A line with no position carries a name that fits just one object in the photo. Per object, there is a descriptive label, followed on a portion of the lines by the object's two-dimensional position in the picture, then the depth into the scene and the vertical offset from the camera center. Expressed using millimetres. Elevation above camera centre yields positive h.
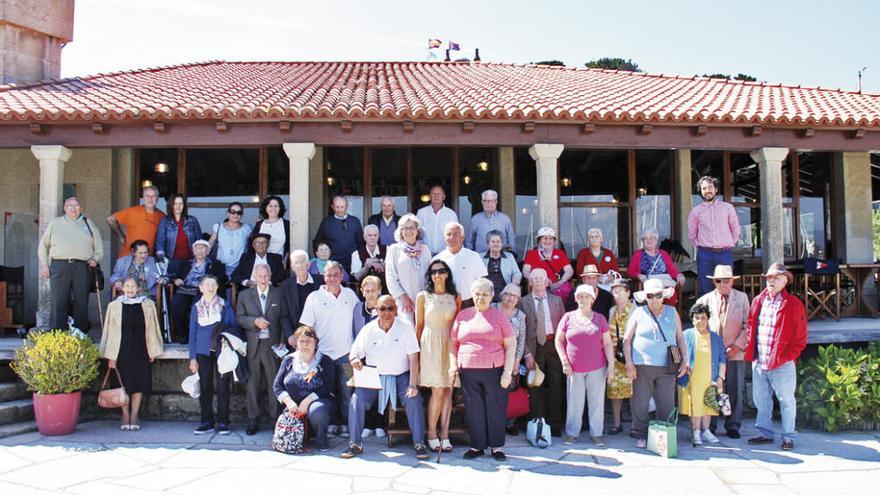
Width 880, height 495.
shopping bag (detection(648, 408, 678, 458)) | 5387 -1396
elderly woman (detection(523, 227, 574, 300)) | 6691 +112
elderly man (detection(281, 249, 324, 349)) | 6242 -169
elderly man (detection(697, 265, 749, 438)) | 6184 -525
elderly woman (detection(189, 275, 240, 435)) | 6223 -670
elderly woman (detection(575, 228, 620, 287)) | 6880 +166
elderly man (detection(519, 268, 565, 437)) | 6113 -628
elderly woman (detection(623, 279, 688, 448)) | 5773 -718
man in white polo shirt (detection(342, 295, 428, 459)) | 5516 -760
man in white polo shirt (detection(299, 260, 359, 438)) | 6055 -404
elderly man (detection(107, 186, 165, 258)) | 7605 +640
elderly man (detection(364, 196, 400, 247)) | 7301 +585
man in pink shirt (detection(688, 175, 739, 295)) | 7184 +438
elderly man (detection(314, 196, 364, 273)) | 7332 +446
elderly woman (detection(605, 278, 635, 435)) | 6137 -586
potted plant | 6082 -947
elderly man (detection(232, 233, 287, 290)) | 6809 +136
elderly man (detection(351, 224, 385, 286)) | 6813 +171
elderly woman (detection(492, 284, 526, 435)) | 5785 -372
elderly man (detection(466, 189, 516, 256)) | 7152 +546
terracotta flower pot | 6066 -1284
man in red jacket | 5730 -683
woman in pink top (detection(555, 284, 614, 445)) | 5797 -770
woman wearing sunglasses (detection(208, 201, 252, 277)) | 7258 +419
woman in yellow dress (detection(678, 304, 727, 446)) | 5910 -916
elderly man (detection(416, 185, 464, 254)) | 7277 +617
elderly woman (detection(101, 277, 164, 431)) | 6352 -670
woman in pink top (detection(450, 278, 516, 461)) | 5285 -739
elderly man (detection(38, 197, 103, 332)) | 7148 +193
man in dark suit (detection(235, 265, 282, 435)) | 6277 -544
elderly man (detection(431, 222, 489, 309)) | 5719 +83
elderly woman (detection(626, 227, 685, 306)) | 6980 +96
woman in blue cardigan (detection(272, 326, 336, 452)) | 5641 -972
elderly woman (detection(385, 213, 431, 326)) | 5816 +80
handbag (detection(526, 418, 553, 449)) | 5742 -1439
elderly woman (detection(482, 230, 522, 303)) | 6414 +61
